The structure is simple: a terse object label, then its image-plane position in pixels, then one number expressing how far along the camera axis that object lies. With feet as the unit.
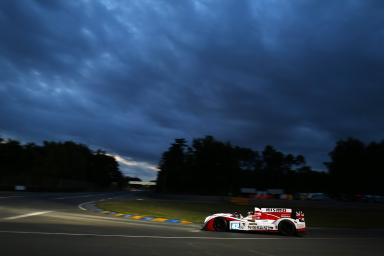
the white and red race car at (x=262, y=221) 58.80
